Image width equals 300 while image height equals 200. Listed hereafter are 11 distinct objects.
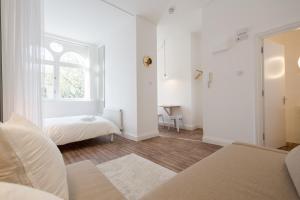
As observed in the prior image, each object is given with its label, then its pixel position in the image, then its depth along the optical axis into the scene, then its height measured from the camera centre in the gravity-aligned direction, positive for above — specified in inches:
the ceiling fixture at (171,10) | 133.5 +82.0
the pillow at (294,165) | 26.9 -13.6
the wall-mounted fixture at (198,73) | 191.9 +34.6
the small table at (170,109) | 198.2 -12.0
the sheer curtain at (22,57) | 66.5 +21.2
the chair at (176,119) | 182.5 -24.7
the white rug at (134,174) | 66.9 -39.0
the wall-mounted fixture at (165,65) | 219.8 +51.5
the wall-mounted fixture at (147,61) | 149.1 +39.5
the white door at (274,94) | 109.2 +4.0
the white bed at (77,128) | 113.5 -23.0
